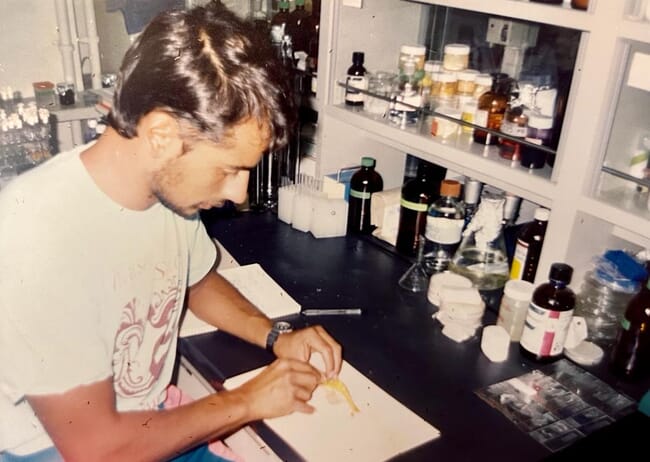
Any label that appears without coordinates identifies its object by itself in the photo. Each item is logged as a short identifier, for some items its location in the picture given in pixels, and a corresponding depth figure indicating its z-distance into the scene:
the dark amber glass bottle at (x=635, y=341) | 1.12
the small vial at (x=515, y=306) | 1.21
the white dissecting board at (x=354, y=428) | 0.93
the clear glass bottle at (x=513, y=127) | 1.23
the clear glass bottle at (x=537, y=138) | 1.20
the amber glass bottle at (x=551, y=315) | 1.12
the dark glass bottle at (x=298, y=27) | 1.80
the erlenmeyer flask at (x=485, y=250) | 1.43
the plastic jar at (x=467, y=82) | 1.39
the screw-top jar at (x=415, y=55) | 1.50
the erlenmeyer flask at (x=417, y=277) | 1.43
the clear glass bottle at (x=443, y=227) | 1.44
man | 0.83
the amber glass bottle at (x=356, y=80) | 1.57
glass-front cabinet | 1.05
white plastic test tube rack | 1.65
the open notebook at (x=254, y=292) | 1.25
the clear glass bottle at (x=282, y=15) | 1.81
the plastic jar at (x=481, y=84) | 1.37
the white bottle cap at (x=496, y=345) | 1.19
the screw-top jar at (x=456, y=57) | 1.40
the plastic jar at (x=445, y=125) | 1.39
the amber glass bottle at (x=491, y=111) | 1.32
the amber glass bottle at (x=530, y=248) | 1.31
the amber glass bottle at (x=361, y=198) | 1.70
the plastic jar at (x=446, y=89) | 1.41
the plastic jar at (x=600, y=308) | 1.25
